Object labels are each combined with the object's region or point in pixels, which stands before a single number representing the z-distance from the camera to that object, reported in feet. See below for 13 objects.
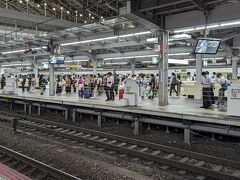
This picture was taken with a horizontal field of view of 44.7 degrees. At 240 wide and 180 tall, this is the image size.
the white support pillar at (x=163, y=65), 42.32
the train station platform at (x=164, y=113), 28.19
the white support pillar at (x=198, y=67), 68.74
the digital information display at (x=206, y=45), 35.51
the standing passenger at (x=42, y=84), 69.65
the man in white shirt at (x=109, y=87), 50.18
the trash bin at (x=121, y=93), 49.90
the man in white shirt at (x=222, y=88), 40.04
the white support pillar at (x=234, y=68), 74.69
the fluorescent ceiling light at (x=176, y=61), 62.56
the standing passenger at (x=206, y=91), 37.14
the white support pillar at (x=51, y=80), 66.45
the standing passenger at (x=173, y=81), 59.54
